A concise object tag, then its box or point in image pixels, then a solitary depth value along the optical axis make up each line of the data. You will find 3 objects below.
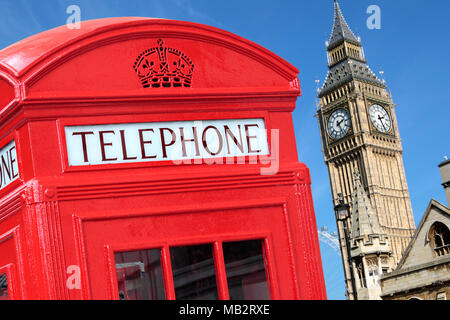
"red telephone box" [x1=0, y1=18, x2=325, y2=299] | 2.94
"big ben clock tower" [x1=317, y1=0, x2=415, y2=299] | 70.78
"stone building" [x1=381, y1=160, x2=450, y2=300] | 25.30
